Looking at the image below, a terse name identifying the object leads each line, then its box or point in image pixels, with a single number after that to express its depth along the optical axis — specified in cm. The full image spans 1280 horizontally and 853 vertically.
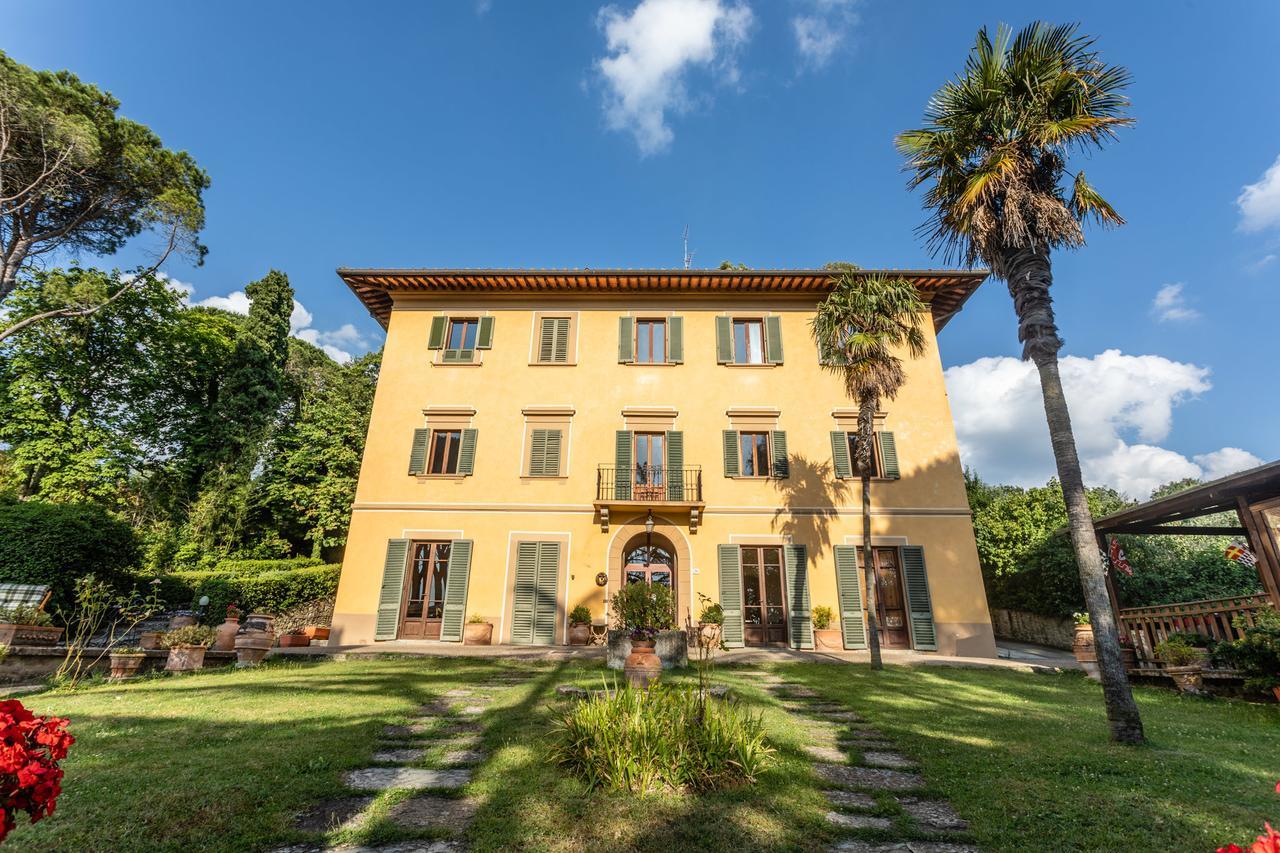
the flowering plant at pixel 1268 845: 131
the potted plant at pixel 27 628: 847
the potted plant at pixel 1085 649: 1054
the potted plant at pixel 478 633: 1373
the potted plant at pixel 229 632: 1046
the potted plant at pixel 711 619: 1291
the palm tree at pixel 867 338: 1141
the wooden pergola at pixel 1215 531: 816
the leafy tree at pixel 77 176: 1358
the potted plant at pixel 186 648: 943
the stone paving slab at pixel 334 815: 344
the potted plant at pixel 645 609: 1048
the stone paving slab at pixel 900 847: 329
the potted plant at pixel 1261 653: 716
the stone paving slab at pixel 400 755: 479
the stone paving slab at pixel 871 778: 441
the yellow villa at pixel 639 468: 1421
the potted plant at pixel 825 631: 1361
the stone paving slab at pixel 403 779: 418
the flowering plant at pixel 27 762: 215
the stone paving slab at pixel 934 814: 363
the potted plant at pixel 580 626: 1370
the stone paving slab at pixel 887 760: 490
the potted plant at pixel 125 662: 867
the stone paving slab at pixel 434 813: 348
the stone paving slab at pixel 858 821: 361
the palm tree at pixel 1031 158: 707
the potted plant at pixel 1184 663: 849
